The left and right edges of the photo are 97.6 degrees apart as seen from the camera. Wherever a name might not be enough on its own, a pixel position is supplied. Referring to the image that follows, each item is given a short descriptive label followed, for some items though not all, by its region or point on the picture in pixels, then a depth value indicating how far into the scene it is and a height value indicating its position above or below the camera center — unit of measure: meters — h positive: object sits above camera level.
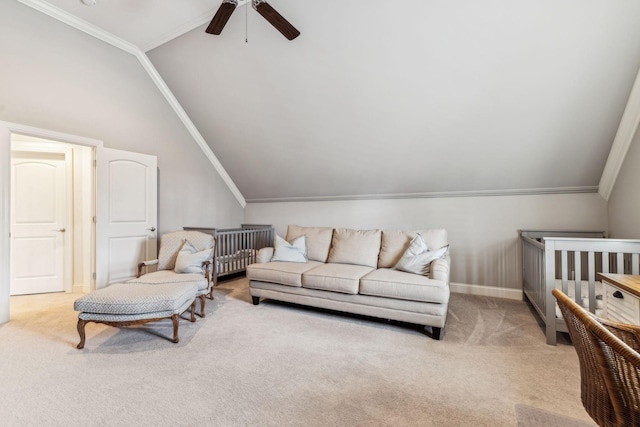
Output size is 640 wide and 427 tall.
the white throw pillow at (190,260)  3.24 -0.55
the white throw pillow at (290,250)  3.74 -0.51
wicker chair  0.84 -0.50
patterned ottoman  2.35 -0.80
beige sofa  2.65 -0.67
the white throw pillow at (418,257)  3.01 -0.48
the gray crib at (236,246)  4.38 -0.57
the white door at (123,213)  3.64 +0.00
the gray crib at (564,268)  2.28 -0.48
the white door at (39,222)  3.88 -0.13
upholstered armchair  3.02 -0.58
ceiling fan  2.18 +1.61
